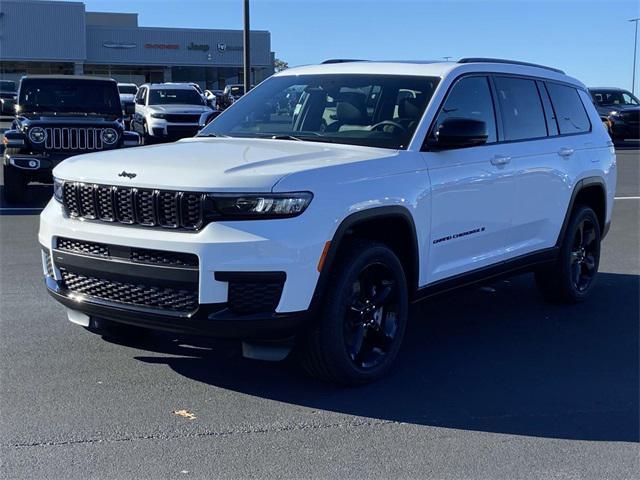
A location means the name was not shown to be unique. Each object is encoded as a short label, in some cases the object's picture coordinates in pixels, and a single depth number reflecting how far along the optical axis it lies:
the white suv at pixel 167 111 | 24.33
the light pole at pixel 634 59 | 51.69
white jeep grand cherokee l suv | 4.22
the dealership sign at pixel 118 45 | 62.53
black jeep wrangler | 12.18
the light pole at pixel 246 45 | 25.66
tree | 102.61
